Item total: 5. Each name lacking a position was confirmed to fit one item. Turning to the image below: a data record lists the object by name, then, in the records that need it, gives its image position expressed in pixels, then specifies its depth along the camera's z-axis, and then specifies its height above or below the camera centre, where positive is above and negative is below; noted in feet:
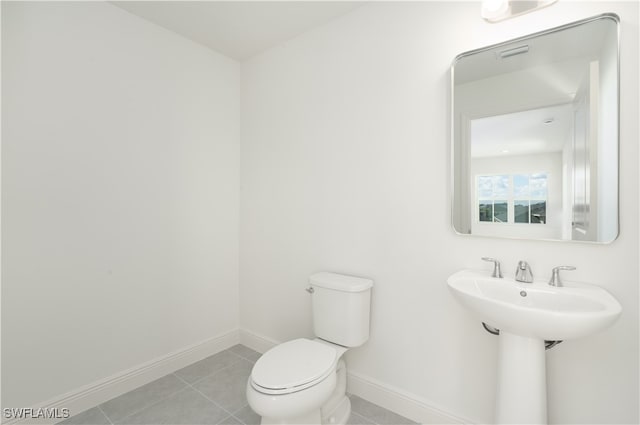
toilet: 4.41 -2.43
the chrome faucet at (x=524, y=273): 4.49 -0.91
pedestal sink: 3.51 -1.30
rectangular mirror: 4.20 +1.12
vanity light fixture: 4.52 +2.98
